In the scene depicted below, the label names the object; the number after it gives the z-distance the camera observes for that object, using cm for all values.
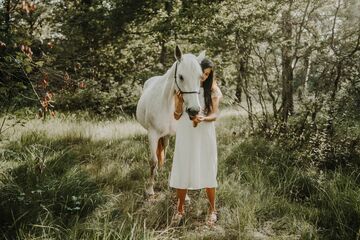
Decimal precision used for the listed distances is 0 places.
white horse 382
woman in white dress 405
